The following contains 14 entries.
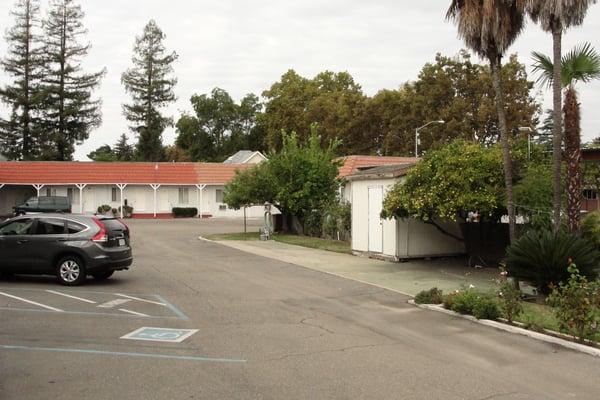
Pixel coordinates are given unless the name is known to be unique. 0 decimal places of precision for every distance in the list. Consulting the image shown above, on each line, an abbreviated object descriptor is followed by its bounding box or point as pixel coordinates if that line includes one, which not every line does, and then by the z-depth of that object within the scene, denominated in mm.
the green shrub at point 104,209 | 48531
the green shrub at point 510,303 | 10312
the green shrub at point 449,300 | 11655
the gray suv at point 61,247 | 13922
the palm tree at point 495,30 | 14688
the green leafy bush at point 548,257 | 12383
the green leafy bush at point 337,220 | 27469
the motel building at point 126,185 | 49000
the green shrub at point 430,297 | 12367
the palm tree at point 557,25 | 13602
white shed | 19688
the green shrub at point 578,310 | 8891
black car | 37000
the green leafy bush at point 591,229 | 14945
